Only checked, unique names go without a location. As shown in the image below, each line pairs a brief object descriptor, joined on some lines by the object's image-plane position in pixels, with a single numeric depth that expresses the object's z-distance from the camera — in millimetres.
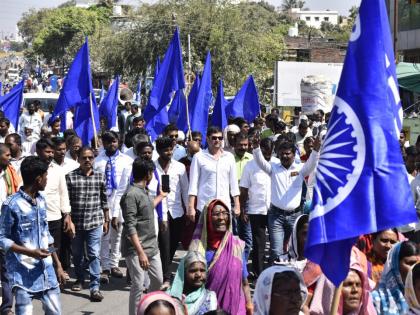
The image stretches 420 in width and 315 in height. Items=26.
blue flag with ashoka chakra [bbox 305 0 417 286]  4324
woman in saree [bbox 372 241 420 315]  4984
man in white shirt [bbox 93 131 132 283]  9679
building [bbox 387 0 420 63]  30656
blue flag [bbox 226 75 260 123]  16562
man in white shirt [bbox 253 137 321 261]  8953
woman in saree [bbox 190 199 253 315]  5820
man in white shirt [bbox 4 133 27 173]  9523
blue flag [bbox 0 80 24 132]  14867
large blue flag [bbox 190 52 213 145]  13828
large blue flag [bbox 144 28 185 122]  13258
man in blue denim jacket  6129
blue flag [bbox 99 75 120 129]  17078
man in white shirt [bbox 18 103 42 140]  16484
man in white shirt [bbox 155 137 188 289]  8797
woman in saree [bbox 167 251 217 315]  5402
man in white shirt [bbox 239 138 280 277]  9438
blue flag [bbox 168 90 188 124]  15930
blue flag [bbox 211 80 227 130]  14500
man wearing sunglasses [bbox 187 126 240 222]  8891
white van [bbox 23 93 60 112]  23767
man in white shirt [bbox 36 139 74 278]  8547
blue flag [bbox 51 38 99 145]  12492
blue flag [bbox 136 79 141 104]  28150
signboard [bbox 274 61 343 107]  32625
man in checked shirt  8773
